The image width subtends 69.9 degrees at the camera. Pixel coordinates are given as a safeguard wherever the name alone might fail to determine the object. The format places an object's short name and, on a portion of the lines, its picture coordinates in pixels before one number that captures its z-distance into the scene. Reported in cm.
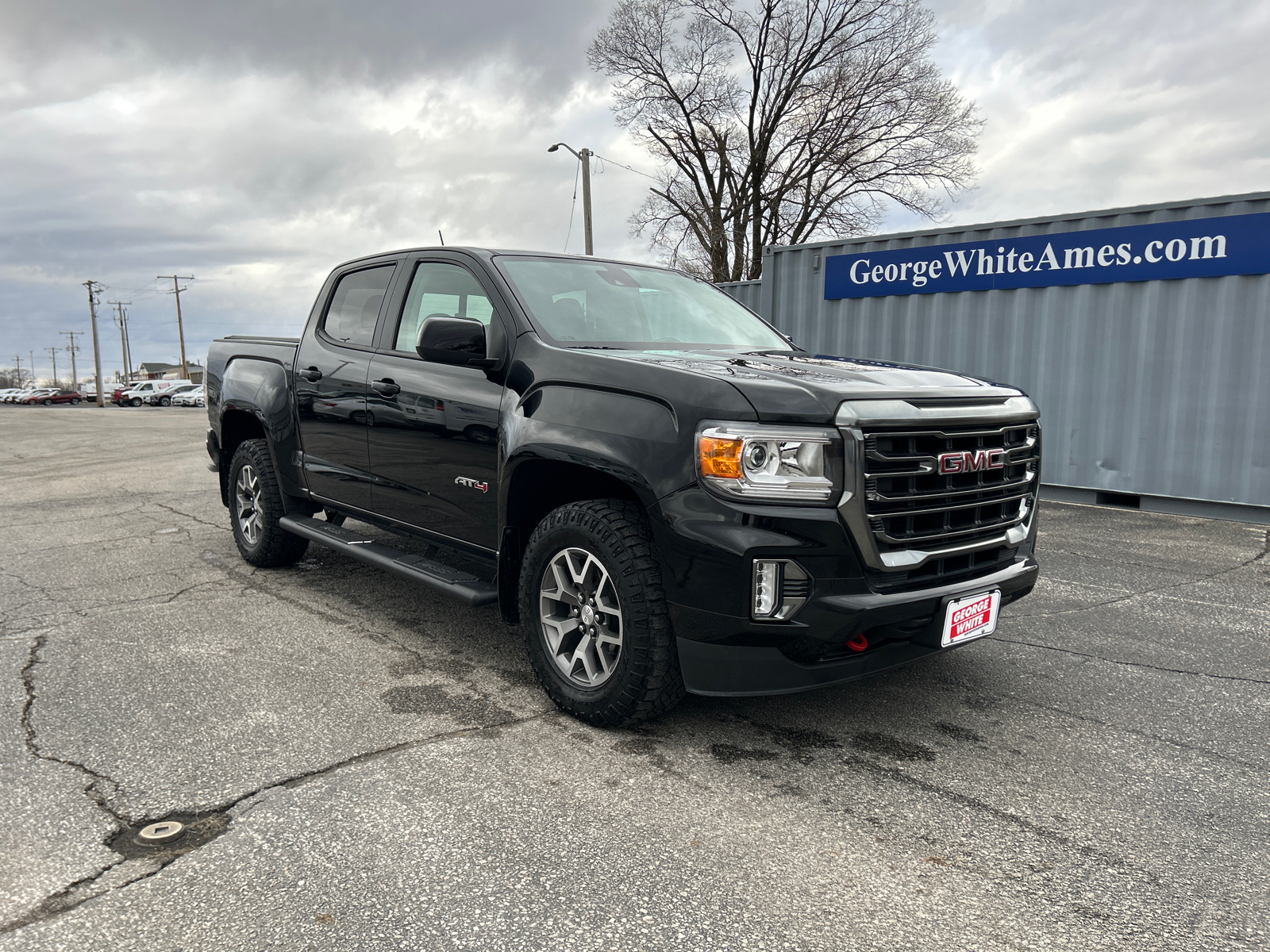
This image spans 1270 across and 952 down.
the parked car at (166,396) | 5784
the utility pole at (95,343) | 6906
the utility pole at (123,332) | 9481
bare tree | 3155
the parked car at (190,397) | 5305
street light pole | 2620
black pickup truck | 290
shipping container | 857
